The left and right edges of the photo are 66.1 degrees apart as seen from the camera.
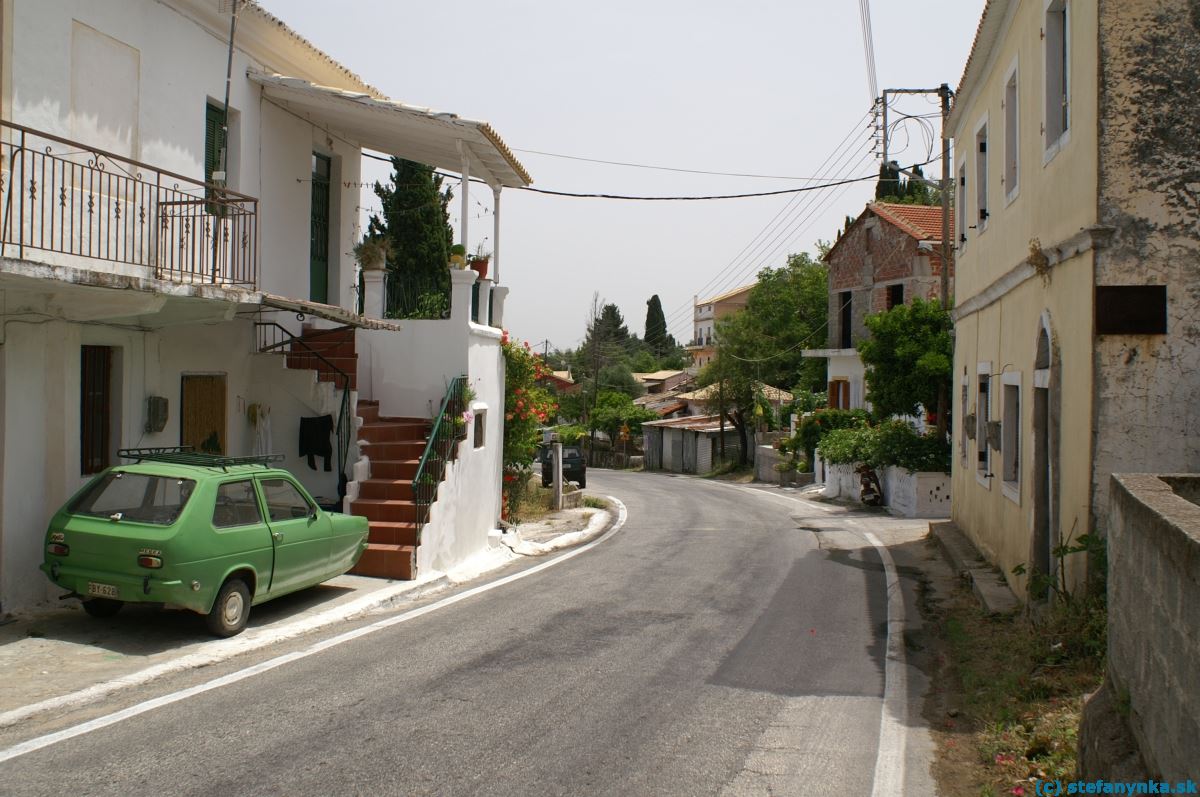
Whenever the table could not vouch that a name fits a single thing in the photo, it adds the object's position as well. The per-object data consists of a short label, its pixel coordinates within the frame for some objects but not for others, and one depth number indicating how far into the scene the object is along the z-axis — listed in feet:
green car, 24.58
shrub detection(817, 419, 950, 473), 76.38
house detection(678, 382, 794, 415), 150.71
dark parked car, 109.81
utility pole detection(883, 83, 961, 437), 76.95
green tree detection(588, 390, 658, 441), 182.19
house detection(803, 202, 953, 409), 117.39
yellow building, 24.72
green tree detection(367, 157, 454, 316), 97.30
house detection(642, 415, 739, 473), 154.61
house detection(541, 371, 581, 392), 275.80
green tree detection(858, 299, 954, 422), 78.94
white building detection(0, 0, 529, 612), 28.40
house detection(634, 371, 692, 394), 253.85
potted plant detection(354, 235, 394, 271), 47.03
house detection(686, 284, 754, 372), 285.64
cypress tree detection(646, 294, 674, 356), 366.22
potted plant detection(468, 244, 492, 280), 49.57
